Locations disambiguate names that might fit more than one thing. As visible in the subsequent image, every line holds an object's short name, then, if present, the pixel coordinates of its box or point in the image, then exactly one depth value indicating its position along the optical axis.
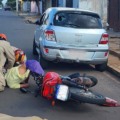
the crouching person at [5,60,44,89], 8.62
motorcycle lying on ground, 7.15
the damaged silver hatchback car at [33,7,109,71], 10.90
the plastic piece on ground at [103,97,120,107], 7.37
